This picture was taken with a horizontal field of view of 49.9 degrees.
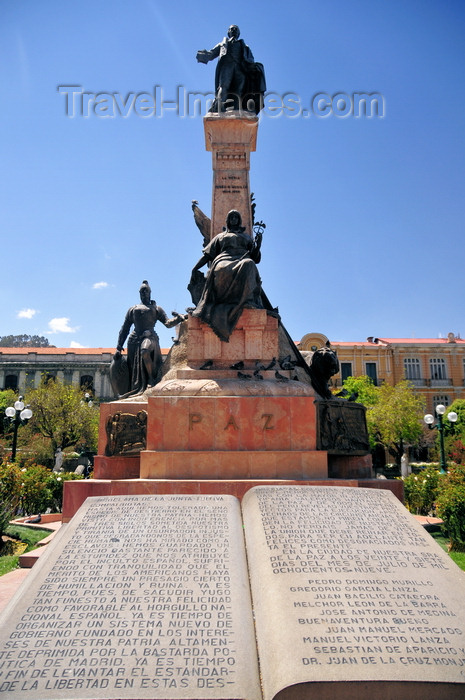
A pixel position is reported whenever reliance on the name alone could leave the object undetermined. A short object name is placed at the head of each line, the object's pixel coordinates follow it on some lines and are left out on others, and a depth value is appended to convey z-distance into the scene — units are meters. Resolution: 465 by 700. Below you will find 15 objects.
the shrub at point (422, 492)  13.25
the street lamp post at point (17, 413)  18.53
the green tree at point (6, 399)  42.19
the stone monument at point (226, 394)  6.80
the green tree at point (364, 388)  43.69
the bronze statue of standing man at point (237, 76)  11.27
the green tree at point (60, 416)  37.09
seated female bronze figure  8.17
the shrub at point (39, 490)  13.09
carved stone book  2.51
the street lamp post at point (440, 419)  19.03
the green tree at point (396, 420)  39.31
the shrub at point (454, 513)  8.66
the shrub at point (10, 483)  10.75
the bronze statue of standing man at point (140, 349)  9.02
